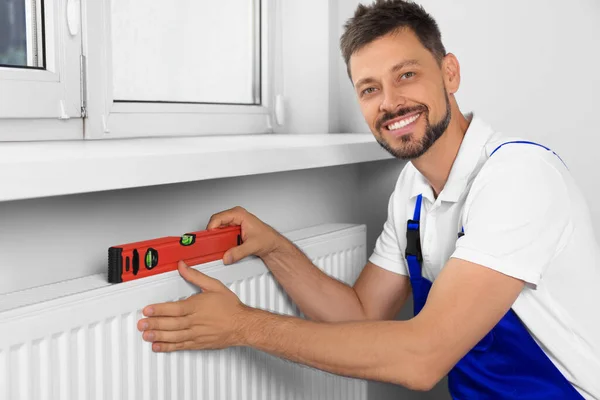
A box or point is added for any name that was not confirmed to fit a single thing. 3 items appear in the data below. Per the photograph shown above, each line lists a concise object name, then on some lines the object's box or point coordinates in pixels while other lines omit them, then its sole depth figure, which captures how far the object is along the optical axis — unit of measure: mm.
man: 1095
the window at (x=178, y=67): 1354
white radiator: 923
